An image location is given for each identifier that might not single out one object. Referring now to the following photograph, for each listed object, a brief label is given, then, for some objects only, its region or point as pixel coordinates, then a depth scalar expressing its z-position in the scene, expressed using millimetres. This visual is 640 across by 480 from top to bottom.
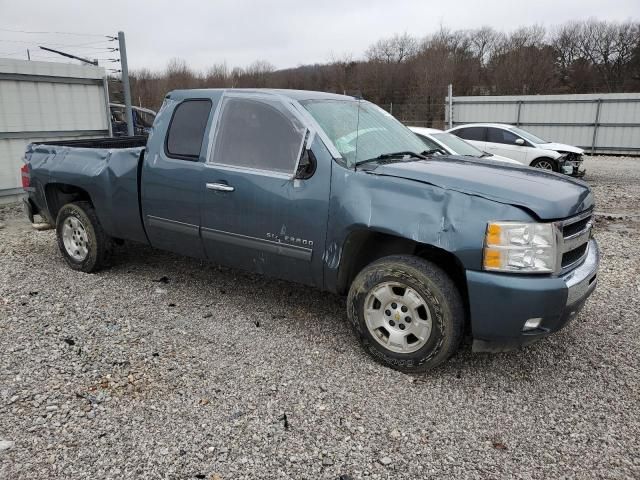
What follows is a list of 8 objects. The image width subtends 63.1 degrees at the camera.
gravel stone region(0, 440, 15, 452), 2754
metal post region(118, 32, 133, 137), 11719
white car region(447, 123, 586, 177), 12984
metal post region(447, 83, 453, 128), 19730
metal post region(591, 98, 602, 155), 19633
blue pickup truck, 3129
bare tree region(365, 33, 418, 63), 36347
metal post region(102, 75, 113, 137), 11266
